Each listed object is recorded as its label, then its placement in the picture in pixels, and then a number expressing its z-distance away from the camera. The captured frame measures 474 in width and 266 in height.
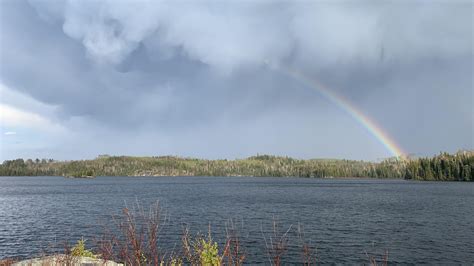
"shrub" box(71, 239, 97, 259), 21.00
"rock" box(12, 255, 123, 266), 16.16
